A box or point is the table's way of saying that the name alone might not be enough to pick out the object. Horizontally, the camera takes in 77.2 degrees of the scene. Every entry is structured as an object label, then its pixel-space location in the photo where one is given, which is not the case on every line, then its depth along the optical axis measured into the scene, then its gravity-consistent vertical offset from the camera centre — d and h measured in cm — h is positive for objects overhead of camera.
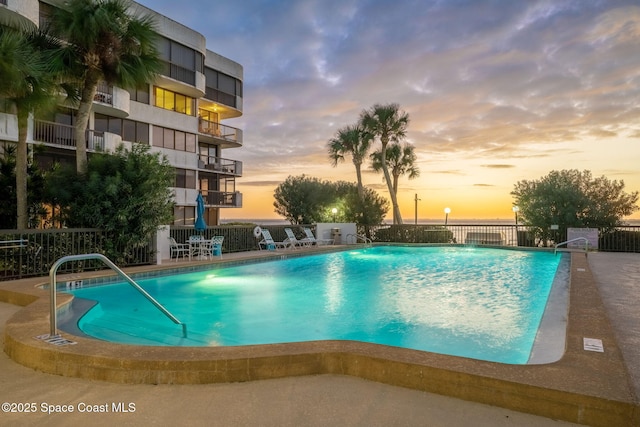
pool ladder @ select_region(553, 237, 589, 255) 1467 -81
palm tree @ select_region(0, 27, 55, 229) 762 +292
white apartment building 1562 +508
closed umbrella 1308 +12
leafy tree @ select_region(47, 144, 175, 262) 982 +62
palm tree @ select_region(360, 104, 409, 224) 2473 +612
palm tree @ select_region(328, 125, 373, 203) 2478 +481
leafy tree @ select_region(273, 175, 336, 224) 2789 +174
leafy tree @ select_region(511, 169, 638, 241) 1691 +85
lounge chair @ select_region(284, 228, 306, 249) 1625 -77
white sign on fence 1555 -52
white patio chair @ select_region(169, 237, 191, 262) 1227 -88
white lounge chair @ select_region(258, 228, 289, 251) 1593 -85
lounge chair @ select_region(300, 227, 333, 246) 1752 -85
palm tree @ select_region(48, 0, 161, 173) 1012 +459
